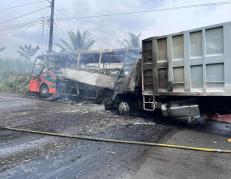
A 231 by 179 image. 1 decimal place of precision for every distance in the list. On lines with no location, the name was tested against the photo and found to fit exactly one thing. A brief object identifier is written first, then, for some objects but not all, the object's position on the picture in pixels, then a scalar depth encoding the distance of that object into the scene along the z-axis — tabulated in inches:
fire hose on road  182.9
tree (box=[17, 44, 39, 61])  1444.4
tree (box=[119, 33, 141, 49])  1053.2
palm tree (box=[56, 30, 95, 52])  1034.7
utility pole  906.7
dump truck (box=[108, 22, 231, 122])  219.8
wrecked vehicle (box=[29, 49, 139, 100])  447.2
